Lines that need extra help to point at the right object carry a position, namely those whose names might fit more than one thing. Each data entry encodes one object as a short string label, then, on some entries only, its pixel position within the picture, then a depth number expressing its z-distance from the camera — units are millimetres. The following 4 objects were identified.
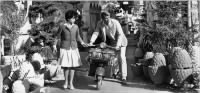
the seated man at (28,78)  5199
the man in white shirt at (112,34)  6379
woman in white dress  5914
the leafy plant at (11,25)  10391
